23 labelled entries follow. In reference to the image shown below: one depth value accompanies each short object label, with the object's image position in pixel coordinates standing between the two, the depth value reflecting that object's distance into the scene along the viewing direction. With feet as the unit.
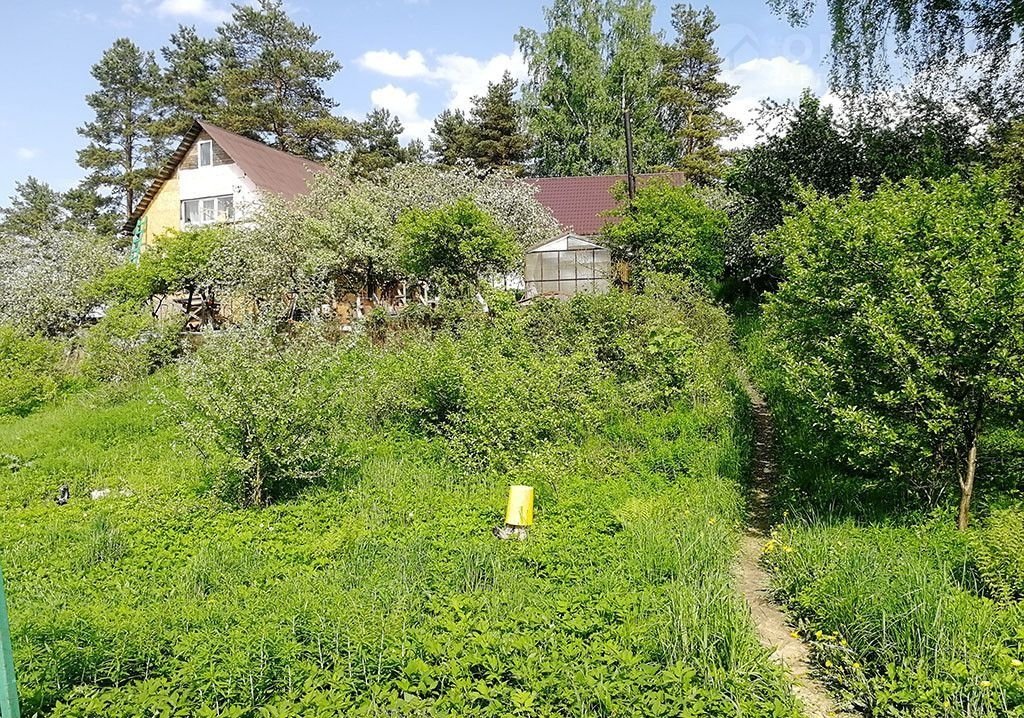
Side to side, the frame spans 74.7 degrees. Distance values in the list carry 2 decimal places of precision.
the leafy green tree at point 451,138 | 117.19
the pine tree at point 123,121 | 109.40
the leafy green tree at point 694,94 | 110.73
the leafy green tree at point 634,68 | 97.09
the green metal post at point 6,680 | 9.12
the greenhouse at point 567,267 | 60.39
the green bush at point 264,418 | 22.49
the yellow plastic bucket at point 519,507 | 19.15
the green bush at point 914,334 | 16.74
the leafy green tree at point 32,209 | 117.50
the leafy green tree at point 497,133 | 117.29
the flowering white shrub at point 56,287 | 49.21
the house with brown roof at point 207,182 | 78.07
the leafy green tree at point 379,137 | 112.98
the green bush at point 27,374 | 38.50
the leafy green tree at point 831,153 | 45.42
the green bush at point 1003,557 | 14.35
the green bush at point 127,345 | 40.78
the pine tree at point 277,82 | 107.34
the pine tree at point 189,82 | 108.99
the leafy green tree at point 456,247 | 43.68
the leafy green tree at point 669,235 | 52.54
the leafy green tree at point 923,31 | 32.83
